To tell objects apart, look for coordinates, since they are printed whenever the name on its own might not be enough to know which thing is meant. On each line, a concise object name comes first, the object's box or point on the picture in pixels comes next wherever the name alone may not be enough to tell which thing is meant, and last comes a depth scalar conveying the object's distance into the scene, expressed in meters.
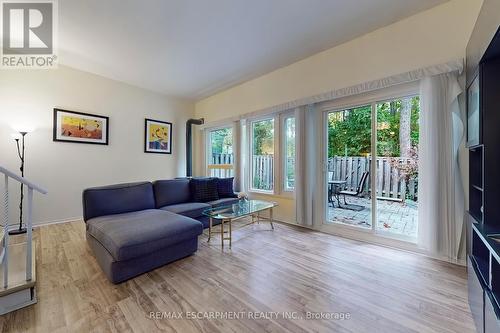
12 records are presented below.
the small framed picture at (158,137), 4.64
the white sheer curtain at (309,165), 3.24
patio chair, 2.91
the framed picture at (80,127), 3.56
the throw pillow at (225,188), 4.00
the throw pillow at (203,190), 3.63
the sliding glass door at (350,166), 2.90
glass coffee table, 2.71
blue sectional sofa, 1.88
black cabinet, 1.12
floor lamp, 3.14
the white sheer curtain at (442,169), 2.07
